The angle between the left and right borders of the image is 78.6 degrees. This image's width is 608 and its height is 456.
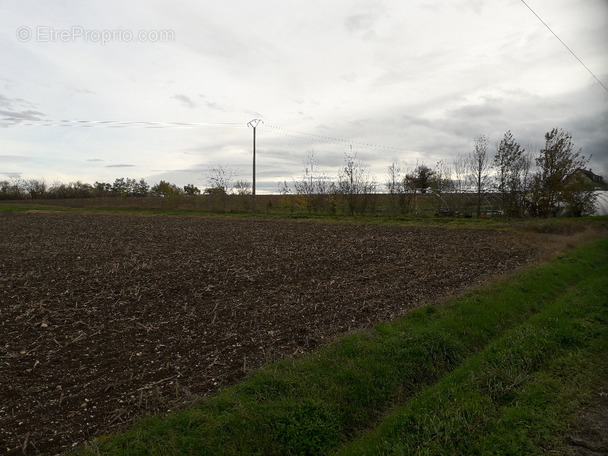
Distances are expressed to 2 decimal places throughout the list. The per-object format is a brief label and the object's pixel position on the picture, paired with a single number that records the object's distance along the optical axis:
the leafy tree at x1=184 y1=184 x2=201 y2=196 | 48.47
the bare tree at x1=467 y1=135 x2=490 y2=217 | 35.91
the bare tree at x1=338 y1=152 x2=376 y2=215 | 37.03
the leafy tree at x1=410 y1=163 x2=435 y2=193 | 41.74
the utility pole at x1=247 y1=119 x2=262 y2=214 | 37.82
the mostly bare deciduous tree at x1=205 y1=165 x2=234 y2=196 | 45.00
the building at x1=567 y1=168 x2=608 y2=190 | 27.76
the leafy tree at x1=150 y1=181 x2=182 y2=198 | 49.44
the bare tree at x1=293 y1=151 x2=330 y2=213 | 39.31
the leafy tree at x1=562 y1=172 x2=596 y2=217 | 29.24
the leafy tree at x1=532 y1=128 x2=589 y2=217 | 30.62
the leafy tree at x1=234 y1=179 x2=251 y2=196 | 44.03
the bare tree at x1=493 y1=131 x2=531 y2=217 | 32.56
